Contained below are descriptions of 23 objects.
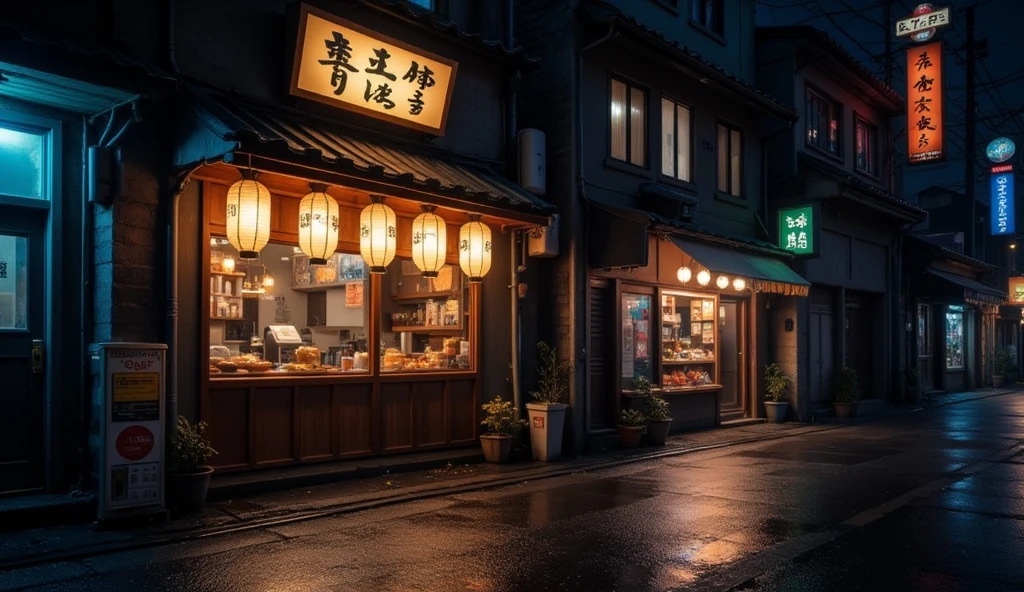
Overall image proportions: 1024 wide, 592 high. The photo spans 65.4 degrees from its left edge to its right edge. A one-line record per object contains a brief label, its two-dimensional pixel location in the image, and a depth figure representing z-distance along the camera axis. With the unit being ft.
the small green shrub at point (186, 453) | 28.27
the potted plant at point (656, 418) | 48.16
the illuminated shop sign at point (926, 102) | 75.36
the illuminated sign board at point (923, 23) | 74.28
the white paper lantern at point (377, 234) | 33.99
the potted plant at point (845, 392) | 68.18
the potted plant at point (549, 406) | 41.55
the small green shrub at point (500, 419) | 40.81
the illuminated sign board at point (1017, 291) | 111.96
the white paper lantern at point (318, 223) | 31.81
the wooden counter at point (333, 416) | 32.78
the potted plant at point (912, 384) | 79.87
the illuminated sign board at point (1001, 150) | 96.53
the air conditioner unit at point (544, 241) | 43.45
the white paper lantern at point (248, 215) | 29.53
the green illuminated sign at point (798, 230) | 61.31
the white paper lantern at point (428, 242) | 36.37
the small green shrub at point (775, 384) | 62.54
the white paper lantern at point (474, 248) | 38.81
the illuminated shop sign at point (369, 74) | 34.01
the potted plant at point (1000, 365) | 111.65
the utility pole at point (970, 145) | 92.94
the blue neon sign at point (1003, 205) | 97.91
